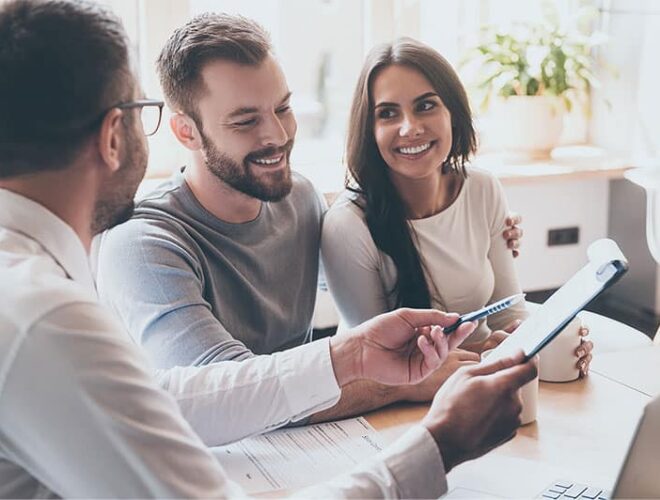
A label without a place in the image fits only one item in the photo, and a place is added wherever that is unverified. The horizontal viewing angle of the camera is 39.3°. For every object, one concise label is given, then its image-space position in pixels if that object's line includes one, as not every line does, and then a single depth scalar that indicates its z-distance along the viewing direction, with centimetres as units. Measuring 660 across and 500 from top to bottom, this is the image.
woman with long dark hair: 199
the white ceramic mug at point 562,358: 158
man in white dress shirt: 90
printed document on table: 129
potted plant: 353
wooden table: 126
